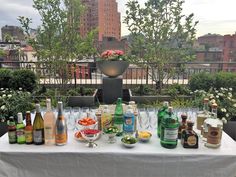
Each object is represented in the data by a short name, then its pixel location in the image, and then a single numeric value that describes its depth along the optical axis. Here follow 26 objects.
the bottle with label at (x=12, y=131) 1.18
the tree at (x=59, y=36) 3.73
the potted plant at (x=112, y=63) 2.96
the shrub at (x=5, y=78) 3.69
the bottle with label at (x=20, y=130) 1.17
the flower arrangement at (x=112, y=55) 2.98
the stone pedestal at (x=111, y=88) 3.09
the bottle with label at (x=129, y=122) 1.26
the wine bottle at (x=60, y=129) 1.17
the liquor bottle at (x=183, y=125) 1.21
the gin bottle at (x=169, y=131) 1.09
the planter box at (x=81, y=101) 3.64
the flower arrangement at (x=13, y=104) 2.22
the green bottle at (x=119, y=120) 1.29
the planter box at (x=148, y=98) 3.64
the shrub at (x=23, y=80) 3.63
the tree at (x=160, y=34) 3.93
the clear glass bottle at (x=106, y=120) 1.31
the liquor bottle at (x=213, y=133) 1.12
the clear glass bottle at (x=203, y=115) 1.39
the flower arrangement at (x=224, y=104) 2.21
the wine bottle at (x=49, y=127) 1.16
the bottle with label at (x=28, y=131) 1.17
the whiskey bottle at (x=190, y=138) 1.12
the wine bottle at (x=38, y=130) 1.16
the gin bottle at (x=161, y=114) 1.27
